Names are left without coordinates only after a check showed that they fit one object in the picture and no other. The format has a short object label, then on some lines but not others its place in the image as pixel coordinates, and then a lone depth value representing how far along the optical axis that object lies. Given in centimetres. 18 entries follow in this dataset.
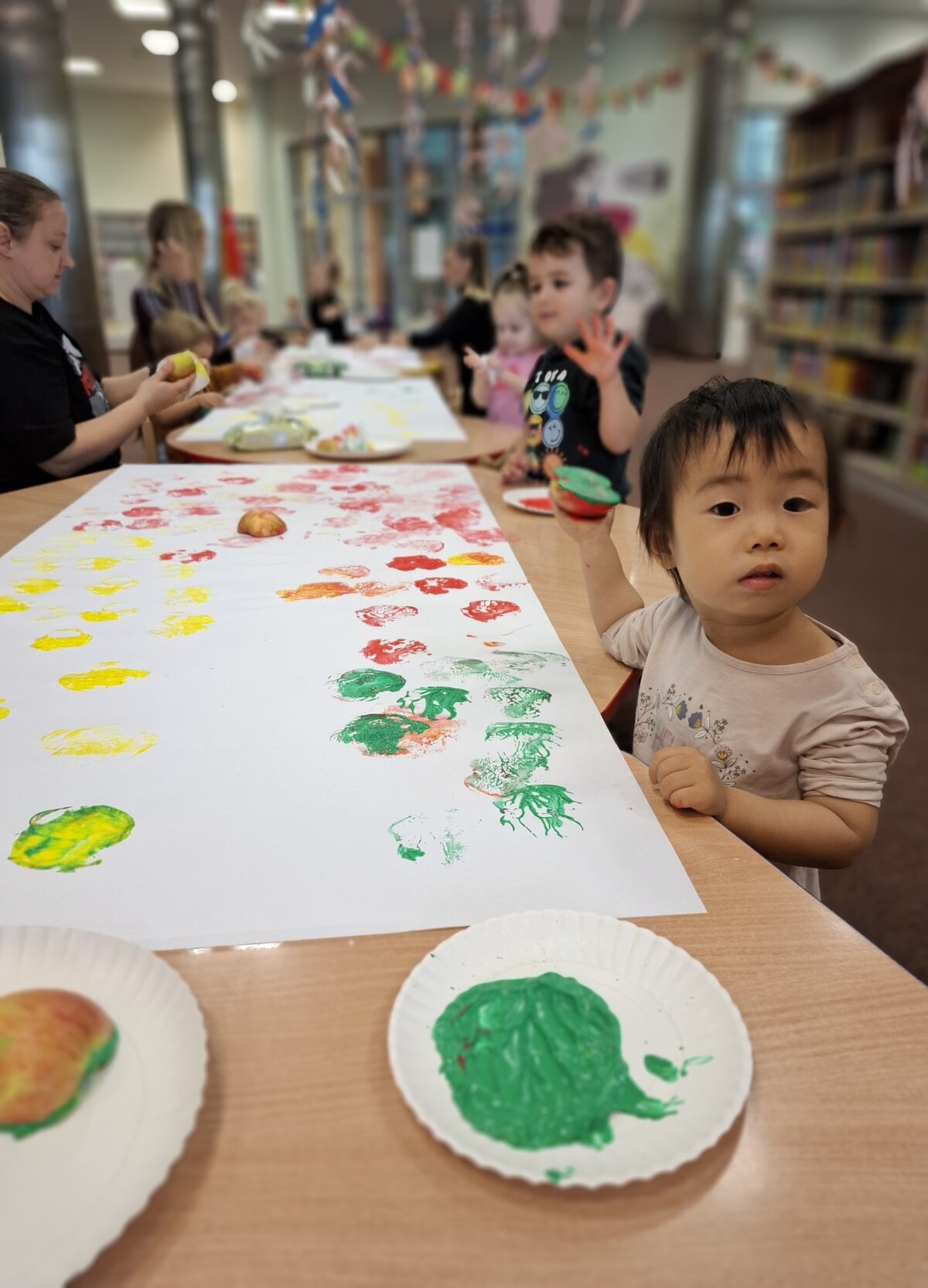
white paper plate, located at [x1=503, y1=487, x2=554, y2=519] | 148
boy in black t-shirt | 173
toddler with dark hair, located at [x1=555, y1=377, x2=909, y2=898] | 75
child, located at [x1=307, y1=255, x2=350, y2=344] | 490
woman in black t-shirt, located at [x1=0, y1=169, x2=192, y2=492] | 135
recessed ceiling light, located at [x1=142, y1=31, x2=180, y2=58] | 723
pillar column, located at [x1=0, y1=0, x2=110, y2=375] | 182
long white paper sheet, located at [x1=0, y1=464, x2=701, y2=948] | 57
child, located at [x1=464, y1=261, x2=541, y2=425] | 236
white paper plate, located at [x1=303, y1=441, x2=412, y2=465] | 188
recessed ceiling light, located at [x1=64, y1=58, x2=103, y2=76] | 816
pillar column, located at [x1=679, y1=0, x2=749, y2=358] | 750
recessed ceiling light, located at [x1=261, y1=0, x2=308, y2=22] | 618
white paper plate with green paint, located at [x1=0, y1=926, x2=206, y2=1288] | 36
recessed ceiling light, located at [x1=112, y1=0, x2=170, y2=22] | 647
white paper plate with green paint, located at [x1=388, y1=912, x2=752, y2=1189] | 41
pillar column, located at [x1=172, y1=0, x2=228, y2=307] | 609
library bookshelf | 455
